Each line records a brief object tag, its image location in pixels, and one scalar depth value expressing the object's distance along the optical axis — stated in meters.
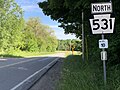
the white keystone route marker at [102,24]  3.63
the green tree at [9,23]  26.19
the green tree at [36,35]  38.55
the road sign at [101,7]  3.68
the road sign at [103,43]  3.67
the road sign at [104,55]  3.66
